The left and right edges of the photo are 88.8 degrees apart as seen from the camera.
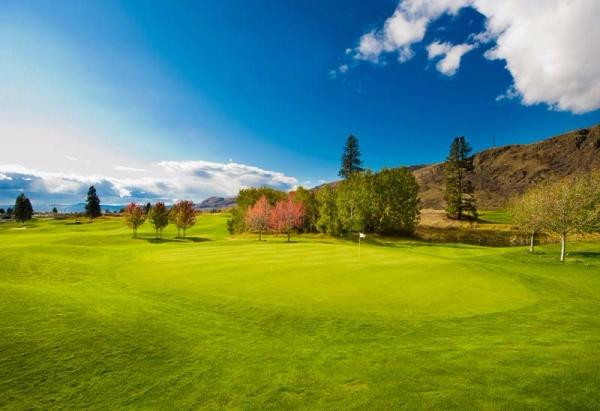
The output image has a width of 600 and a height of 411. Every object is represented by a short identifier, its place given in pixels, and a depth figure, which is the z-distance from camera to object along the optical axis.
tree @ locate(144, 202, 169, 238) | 57.25
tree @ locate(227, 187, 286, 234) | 69.38
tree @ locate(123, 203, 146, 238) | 56.66
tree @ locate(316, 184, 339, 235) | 56.72
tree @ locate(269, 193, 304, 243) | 56.56
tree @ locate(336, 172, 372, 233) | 53.88
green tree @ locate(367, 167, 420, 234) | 57.41
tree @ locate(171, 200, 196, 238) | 60.09
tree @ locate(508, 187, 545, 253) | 30.92
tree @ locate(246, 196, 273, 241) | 56.97
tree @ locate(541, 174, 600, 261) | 28.27
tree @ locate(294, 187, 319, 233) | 65.62
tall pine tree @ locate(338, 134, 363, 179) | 85.06
